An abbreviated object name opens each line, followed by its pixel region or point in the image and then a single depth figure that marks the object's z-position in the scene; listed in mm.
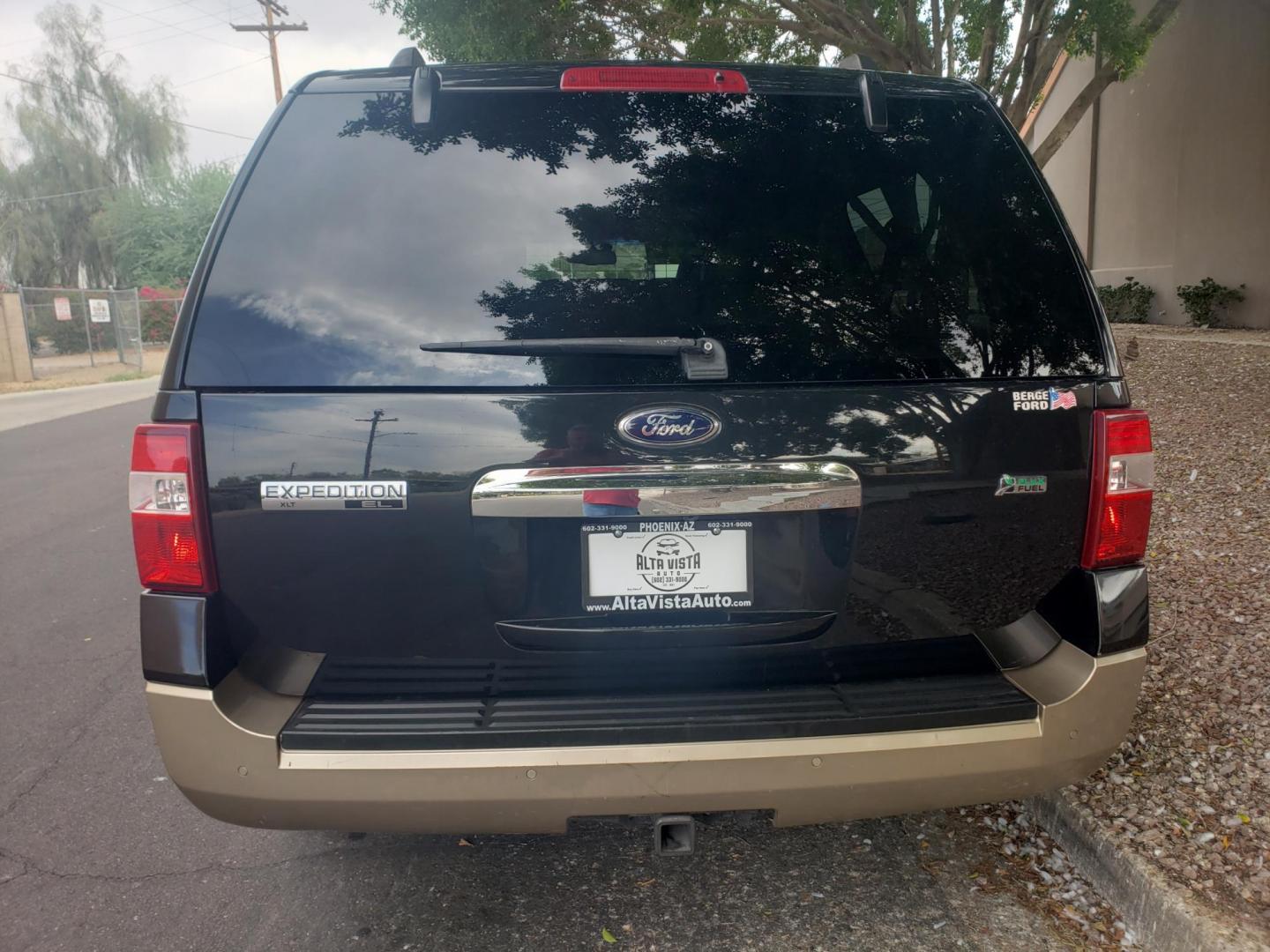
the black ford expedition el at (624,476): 2014
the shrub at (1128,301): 16438
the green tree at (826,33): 9727
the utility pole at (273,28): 33562
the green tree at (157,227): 39938
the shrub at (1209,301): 14203
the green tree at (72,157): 38250
